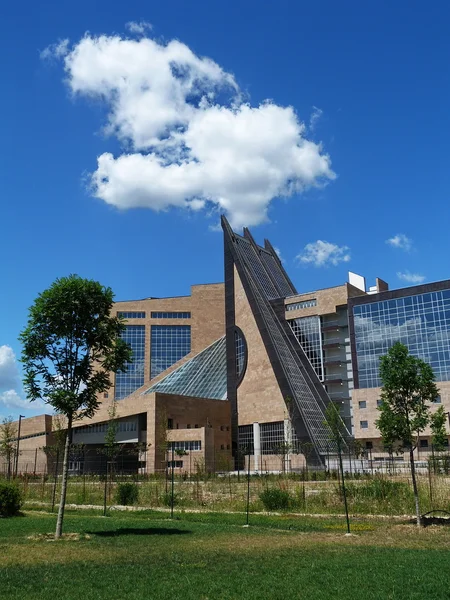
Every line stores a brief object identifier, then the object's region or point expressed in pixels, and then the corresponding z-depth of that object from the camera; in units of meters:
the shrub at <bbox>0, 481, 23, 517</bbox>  28.95
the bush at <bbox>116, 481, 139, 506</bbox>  35.34
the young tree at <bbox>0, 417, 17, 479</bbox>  55.09
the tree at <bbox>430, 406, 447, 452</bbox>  26.12
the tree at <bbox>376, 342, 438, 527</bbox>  25.64
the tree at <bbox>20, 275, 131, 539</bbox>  22.50
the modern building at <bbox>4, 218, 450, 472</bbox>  70.06
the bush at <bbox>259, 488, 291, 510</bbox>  30.30
